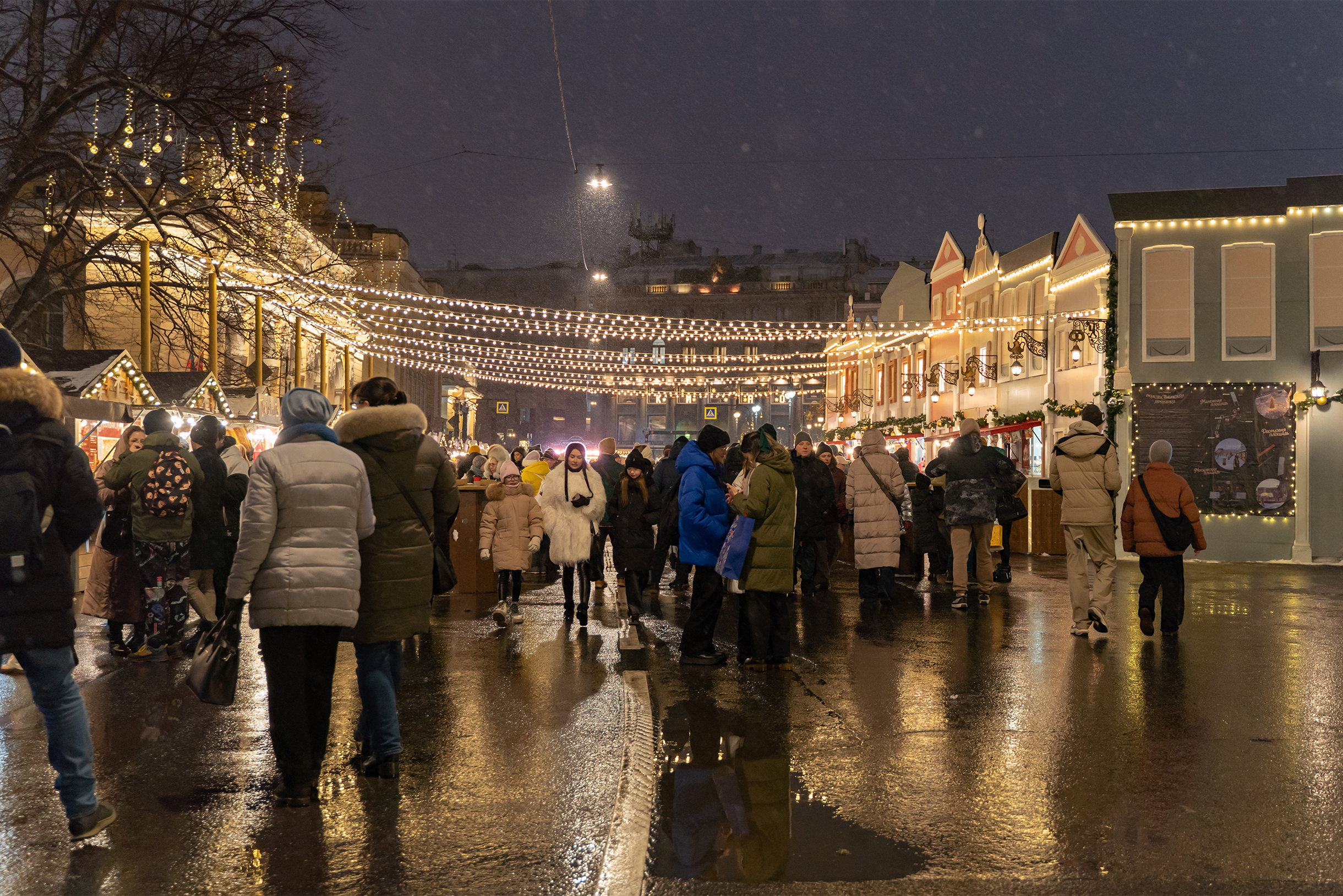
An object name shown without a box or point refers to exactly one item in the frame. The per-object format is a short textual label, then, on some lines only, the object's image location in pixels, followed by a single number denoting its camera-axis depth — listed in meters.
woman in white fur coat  11.84
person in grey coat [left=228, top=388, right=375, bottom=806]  5.41
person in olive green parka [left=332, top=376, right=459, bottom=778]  5.83
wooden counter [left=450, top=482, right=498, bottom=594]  14.70
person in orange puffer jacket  10.84
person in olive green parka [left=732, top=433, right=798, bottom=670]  8.86
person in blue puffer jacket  9.25
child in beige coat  12.11
